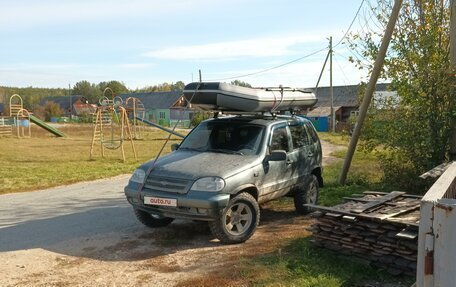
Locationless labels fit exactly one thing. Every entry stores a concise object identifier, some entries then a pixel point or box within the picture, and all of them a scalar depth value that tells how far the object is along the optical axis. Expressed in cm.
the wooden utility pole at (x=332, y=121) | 4239
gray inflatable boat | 690
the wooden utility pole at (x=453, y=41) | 866
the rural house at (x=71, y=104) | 9344
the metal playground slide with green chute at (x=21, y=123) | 3219
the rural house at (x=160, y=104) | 7594
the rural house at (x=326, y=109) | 5369
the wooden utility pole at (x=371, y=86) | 904
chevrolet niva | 609
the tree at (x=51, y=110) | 8031
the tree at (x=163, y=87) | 10537
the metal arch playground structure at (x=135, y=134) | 3098
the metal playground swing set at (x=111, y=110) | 2066
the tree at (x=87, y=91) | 10300
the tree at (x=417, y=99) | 898
